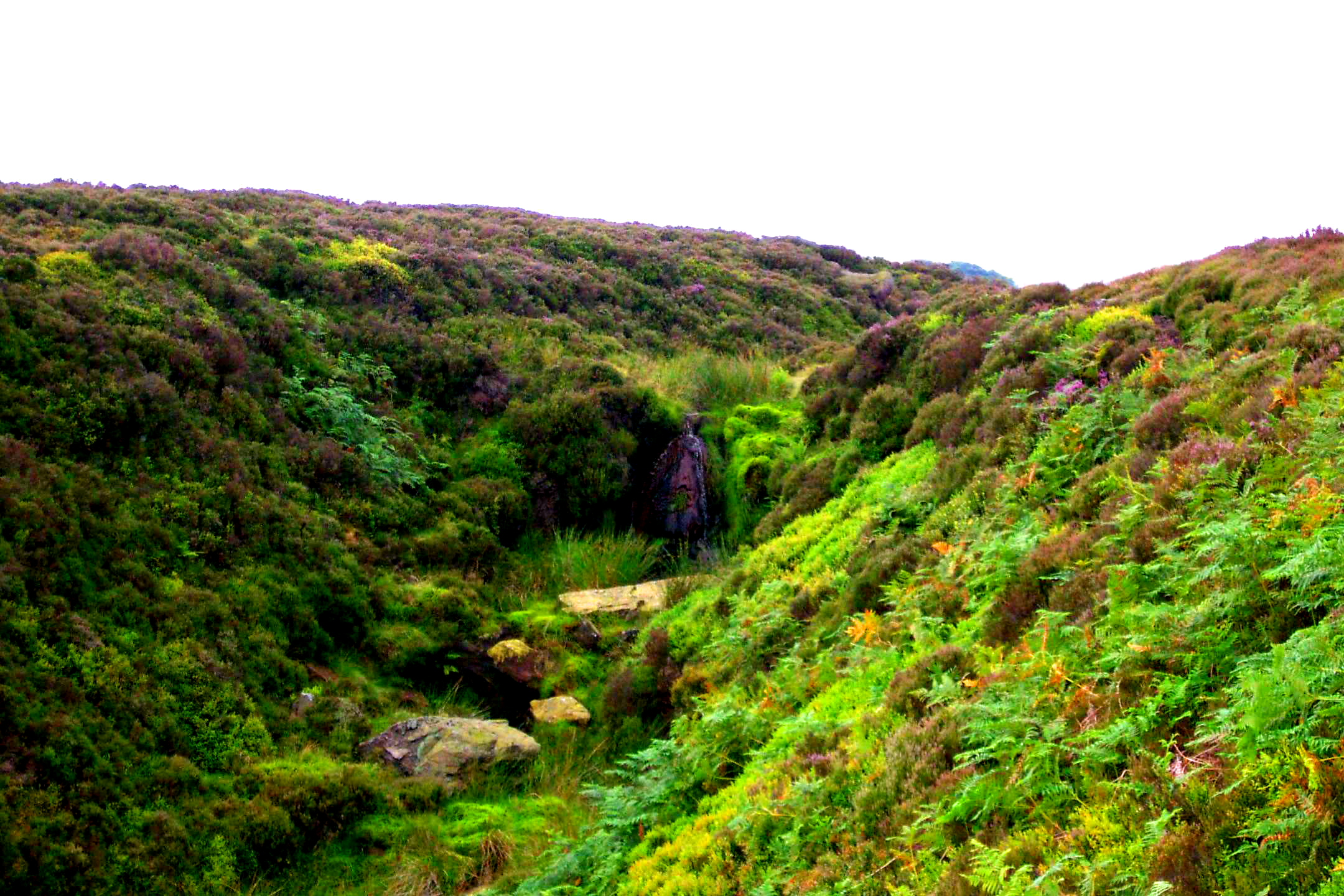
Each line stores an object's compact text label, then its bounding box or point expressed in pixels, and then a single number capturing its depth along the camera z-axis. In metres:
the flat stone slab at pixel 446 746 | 8.90
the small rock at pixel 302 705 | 9.52
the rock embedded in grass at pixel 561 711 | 10.02
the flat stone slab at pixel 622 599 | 12.41
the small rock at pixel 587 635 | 11.54
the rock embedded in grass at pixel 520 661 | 10.94
